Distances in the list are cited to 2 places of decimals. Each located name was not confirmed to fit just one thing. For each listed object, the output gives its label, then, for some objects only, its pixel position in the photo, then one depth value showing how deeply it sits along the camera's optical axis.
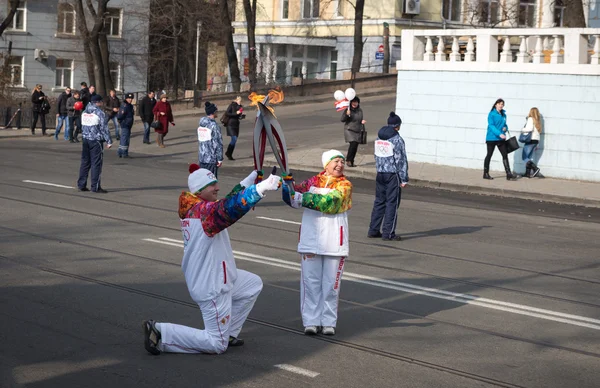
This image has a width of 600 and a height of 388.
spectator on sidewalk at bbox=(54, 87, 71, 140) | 30.83
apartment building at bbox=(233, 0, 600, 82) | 49.53
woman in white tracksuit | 7.83
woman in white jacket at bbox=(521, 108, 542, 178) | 21.88
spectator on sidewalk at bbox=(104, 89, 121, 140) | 29.06
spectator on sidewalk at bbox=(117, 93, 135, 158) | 25.88
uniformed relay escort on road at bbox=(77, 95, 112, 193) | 16.91
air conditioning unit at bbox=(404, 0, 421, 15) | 49.03
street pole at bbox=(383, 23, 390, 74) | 46.91
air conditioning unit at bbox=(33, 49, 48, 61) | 53.94
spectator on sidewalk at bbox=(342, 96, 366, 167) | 23.08
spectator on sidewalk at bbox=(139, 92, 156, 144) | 29.64
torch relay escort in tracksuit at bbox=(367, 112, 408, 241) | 13.02
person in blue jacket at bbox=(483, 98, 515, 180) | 21.38
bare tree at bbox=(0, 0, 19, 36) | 39.41
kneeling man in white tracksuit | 6.99
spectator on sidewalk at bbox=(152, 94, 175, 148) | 28.70
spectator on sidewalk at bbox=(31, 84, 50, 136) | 32.50
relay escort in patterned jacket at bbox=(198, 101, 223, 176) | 16.50
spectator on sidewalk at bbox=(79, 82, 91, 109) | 30.72
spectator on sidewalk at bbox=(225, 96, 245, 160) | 25.31
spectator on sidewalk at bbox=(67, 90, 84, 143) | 29.95
